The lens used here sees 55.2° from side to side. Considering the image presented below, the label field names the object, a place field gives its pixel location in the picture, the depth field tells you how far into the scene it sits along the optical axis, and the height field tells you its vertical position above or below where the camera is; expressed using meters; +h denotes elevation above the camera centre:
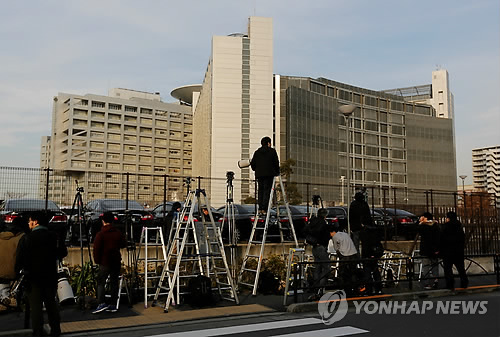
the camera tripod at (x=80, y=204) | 11.85 +0.00
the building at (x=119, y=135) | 104.81 +15.95
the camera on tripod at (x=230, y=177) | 14.00 +0.80
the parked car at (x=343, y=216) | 19.70 -0.51
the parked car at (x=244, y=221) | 18.05 -0.64
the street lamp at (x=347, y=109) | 16.42 +3.27
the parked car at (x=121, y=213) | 16.41 -0.31
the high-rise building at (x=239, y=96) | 83.69 +19.28
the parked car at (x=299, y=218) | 18.72 -0.55
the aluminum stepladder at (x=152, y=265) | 11.14 -1.72
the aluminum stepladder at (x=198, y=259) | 10.62 -1.37
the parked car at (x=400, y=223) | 19.92 -0.80
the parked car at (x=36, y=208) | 14.97 -0.19
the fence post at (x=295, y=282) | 10.22 -1.68
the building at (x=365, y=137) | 90.50 +14.64
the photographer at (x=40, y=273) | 7.79 -1.12
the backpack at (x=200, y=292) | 10.55 -1.95
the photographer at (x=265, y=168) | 12.25 +0.92
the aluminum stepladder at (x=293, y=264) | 10.51 -1.49
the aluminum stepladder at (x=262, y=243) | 11.82 -0.94
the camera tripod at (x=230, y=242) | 13.11 -1.14
